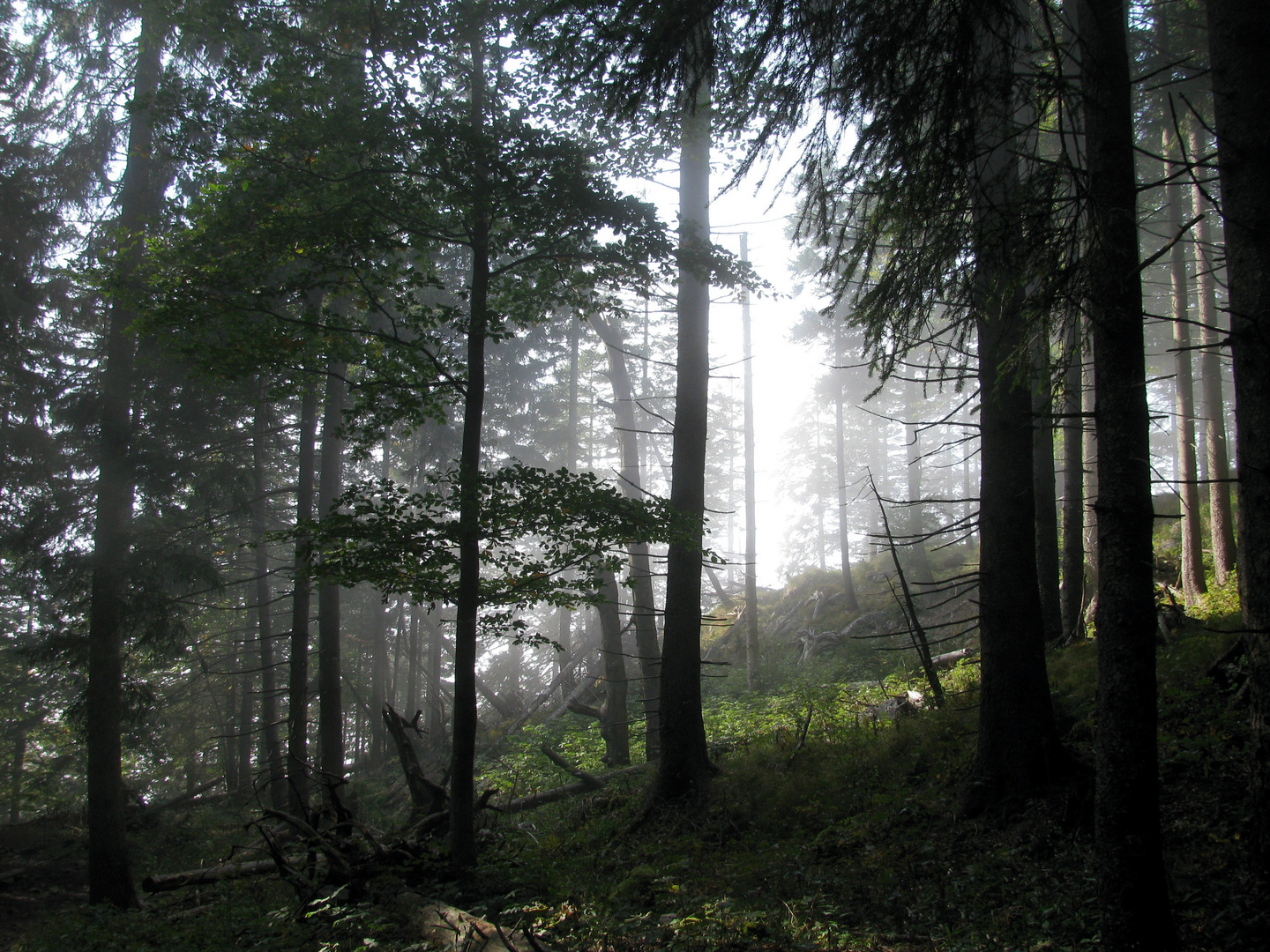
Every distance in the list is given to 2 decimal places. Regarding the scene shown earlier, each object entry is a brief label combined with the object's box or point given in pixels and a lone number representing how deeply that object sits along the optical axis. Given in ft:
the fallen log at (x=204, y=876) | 29.91
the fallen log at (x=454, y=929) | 15.70
